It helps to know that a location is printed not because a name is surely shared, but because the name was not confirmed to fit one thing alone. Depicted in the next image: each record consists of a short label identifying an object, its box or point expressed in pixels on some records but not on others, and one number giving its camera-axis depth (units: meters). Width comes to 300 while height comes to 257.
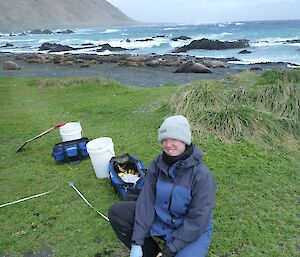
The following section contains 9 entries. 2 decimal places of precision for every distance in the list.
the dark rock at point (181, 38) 62.79
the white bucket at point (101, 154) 5.82
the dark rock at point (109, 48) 46.92
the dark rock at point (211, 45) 45.10
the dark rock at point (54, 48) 47.75
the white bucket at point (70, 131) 7.19
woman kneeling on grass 3.39
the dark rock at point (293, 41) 47.97
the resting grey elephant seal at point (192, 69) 24.45
